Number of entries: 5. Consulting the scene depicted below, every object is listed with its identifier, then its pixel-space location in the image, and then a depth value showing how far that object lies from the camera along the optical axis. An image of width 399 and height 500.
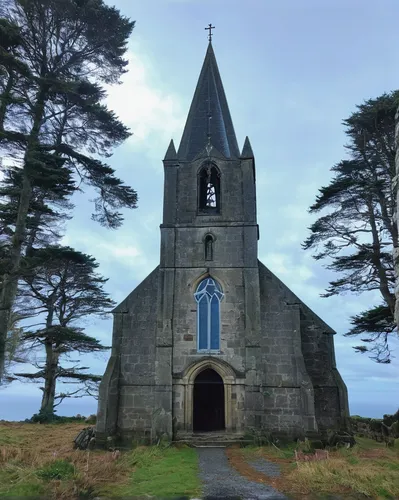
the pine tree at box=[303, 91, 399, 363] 20.61
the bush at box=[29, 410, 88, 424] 24.03
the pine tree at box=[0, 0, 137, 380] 16.95
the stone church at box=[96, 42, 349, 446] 17.20
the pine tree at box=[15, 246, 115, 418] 23.98
